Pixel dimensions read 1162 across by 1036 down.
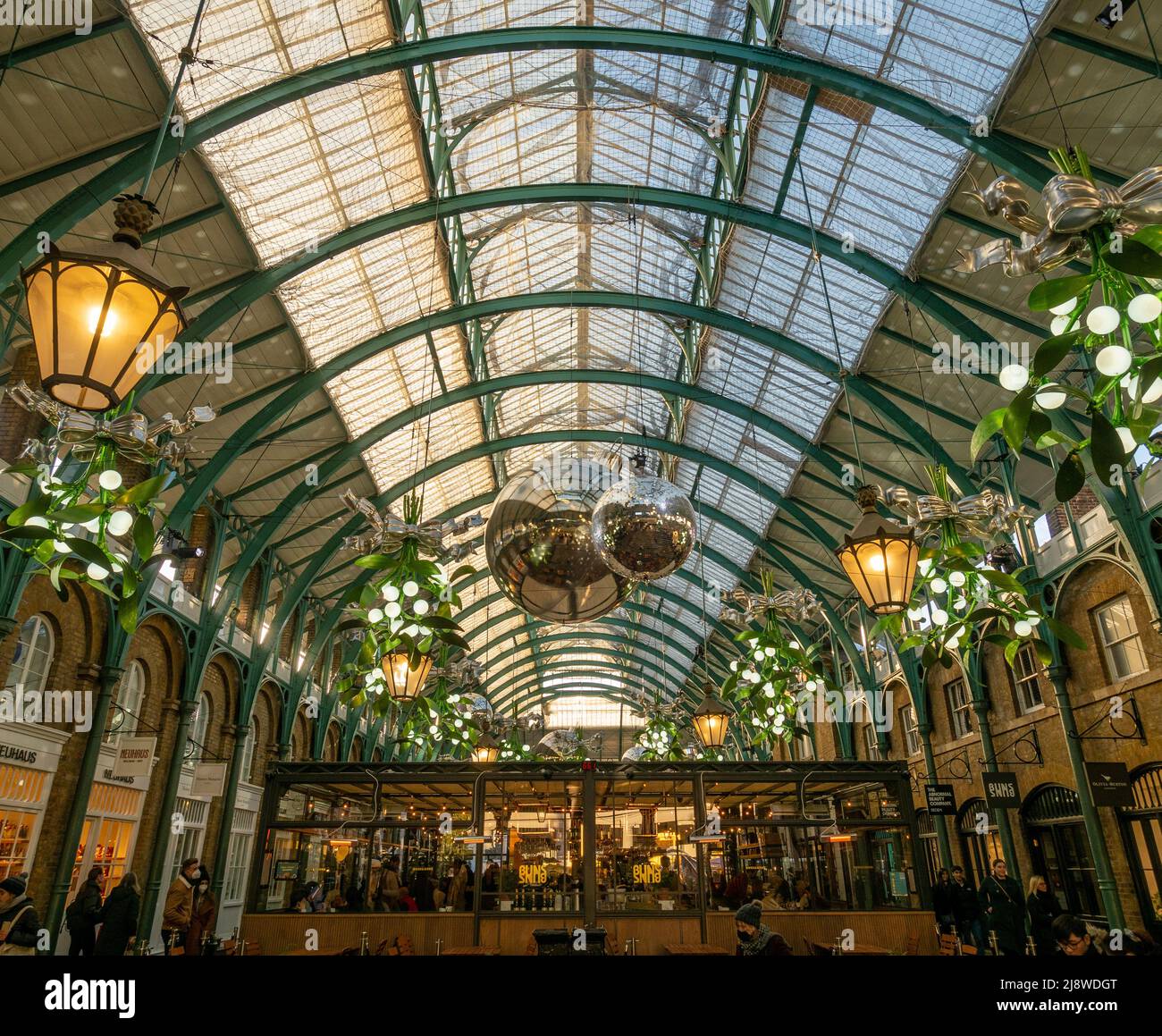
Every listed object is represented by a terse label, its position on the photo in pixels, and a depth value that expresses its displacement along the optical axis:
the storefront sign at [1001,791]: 12.53
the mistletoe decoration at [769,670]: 10.09
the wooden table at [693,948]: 9.86
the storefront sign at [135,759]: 12.12
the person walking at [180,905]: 9.12
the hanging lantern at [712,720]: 13.80
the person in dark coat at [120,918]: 8.05
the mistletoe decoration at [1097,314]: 2.66
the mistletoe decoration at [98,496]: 3.71
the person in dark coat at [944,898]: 11.91
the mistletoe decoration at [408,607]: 6.88
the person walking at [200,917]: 9.93
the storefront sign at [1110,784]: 10.34
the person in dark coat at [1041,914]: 8.42
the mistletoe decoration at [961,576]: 5.68
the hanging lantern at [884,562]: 5.39
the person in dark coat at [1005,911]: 8.55
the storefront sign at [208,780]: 14.59
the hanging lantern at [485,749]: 17.28
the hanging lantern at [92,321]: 2.83
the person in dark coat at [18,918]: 7.00
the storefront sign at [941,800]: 12.76
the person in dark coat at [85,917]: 8.22
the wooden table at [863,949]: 9.68
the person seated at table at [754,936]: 6.67
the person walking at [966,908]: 11.30
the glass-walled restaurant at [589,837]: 12.03
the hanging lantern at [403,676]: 7.89
